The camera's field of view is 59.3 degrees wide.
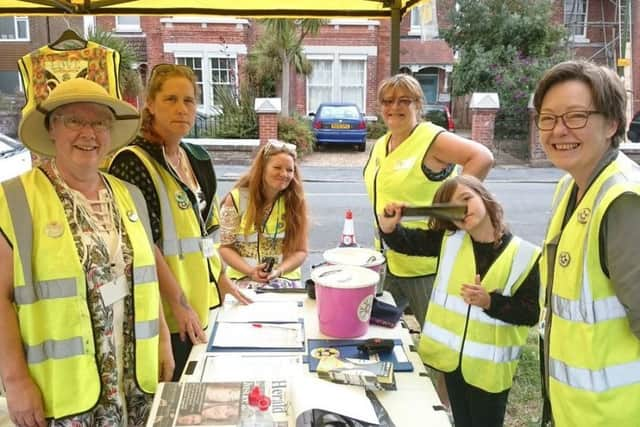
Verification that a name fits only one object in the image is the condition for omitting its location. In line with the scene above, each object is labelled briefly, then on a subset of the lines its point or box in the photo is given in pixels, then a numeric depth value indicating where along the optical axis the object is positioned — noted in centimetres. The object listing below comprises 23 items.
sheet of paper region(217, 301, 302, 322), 218
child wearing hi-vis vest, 189
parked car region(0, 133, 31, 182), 645
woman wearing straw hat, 150
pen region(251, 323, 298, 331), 208
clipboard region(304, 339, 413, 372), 177
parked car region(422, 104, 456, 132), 1464
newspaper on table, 142
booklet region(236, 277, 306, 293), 255
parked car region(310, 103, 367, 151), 1401
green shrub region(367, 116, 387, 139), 1633
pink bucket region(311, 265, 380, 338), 188
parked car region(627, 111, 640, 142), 850
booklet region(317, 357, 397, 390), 159
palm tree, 1448
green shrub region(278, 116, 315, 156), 1309
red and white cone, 323
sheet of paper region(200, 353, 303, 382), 172
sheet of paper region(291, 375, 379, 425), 141
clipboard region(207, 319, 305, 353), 191
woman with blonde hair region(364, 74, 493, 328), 263
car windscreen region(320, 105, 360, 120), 1409
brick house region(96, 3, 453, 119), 1722
